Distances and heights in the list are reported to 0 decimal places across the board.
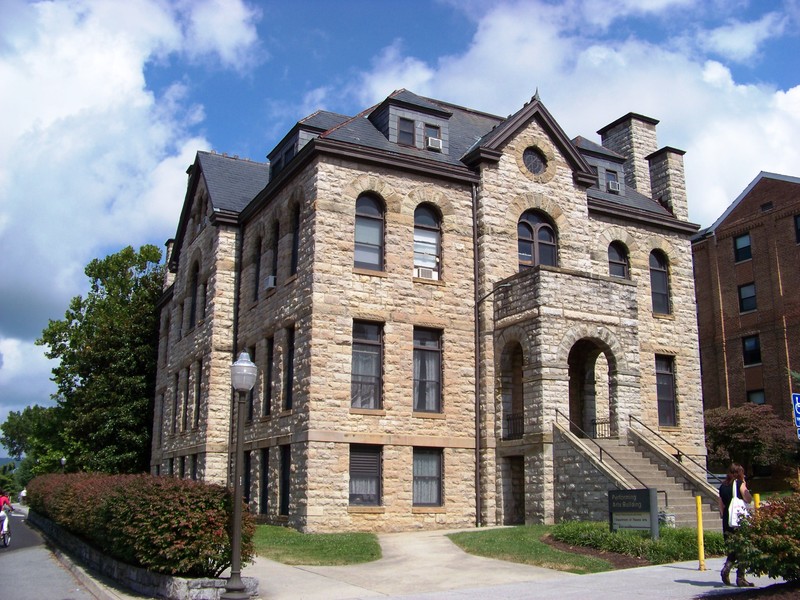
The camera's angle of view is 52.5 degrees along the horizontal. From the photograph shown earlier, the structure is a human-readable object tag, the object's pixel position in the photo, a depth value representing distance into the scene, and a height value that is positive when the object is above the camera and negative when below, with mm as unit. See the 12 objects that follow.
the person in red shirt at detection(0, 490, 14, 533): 23355 -966
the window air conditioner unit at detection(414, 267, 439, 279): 22750 +5494
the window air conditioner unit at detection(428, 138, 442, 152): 24078 +9560
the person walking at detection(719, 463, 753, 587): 12875 -291
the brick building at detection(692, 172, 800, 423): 38469 +8679
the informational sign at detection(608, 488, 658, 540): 15164 -701
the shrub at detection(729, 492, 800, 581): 10062 -847
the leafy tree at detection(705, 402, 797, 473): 32438 +1430
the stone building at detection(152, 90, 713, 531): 20594 +3962
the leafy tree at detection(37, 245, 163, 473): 36656 +4419
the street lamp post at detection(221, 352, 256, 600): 11023 +34
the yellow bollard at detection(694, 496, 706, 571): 13448 -1167
